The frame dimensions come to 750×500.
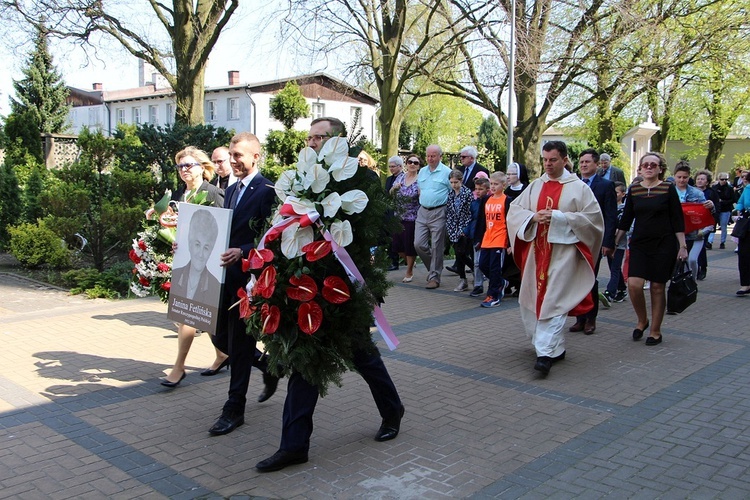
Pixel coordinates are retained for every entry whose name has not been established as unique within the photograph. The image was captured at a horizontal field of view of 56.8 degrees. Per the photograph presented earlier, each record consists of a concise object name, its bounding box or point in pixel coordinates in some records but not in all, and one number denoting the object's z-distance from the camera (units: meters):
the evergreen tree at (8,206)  13.61
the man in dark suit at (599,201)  8.08
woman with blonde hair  5.77
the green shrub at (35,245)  11.96
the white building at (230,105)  47.31
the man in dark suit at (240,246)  4.85
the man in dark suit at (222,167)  7.01
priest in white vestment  6.34
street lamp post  18.44
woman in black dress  7.39
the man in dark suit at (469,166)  10.79
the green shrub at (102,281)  10.06
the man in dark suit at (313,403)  4.23
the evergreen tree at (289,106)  31.17
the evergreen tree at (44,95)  35.91
